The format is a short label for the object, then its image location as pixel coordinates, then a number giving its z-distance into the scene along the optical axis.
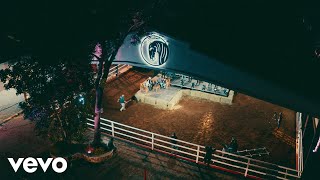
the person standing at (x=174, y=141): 12.76
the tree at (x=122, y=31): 10.33
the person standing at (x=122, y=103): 17.09
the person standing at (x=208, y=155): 11.94
